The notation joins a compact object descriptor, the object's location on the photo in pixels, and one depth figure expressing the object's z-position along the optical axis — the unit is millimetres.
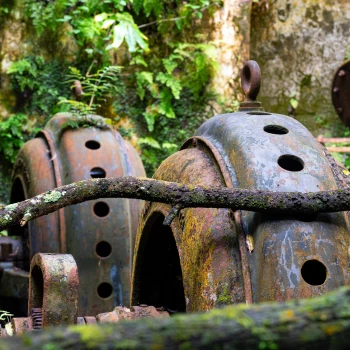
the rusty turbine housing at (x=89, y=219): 3945
